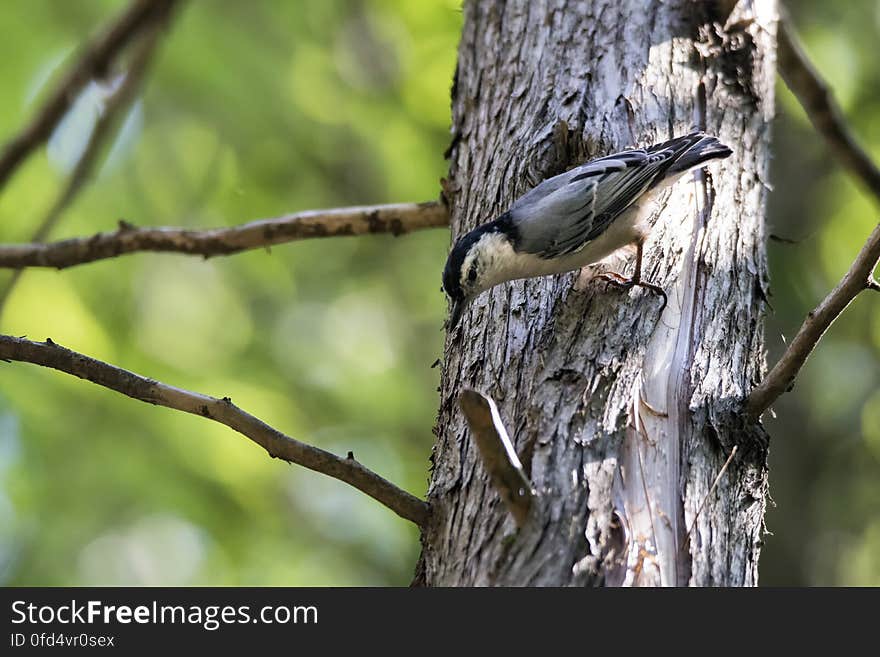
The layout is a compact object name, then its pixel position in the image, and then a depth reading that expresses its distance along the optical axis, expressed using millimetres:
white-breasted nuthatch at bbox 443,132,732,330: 6203
